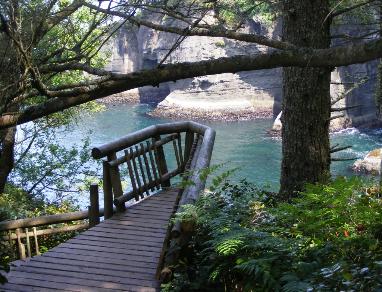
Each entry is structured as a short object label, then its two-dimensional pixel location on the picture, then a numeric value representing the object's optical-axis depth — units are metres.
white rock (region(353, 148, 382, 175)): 22.81
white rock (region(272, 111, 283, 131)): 34.96
